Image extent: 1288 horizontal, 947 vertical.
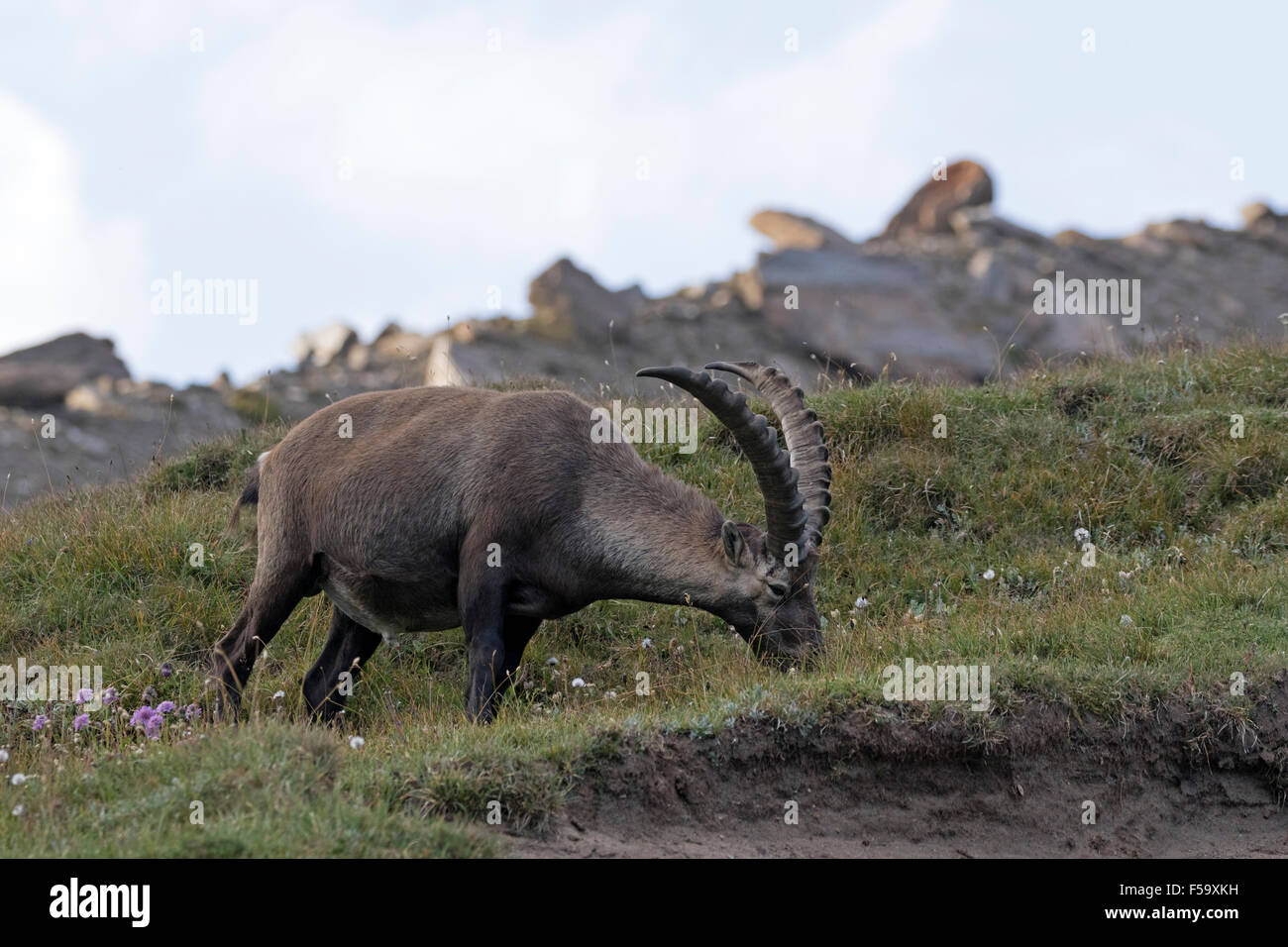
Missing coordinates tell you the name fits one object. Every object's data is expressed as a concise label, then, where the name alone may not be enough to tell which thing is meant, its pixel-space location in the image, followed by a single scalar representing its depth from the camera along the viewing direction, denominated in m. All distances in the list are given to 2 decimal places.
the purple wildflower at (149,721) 6.62
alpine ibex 7.52
